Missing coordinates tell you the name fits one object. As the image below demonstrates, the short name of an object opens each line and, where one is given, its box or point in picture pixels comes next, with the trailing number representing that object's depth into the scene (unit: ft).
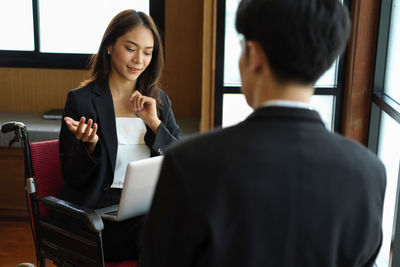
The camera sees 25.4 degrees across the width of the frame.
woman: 9.92
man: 5.68
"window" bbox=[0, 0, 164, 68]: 14.59
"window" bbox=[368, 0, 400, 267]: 10.98
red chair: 9.34
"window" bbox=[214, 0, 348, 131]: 12.64
